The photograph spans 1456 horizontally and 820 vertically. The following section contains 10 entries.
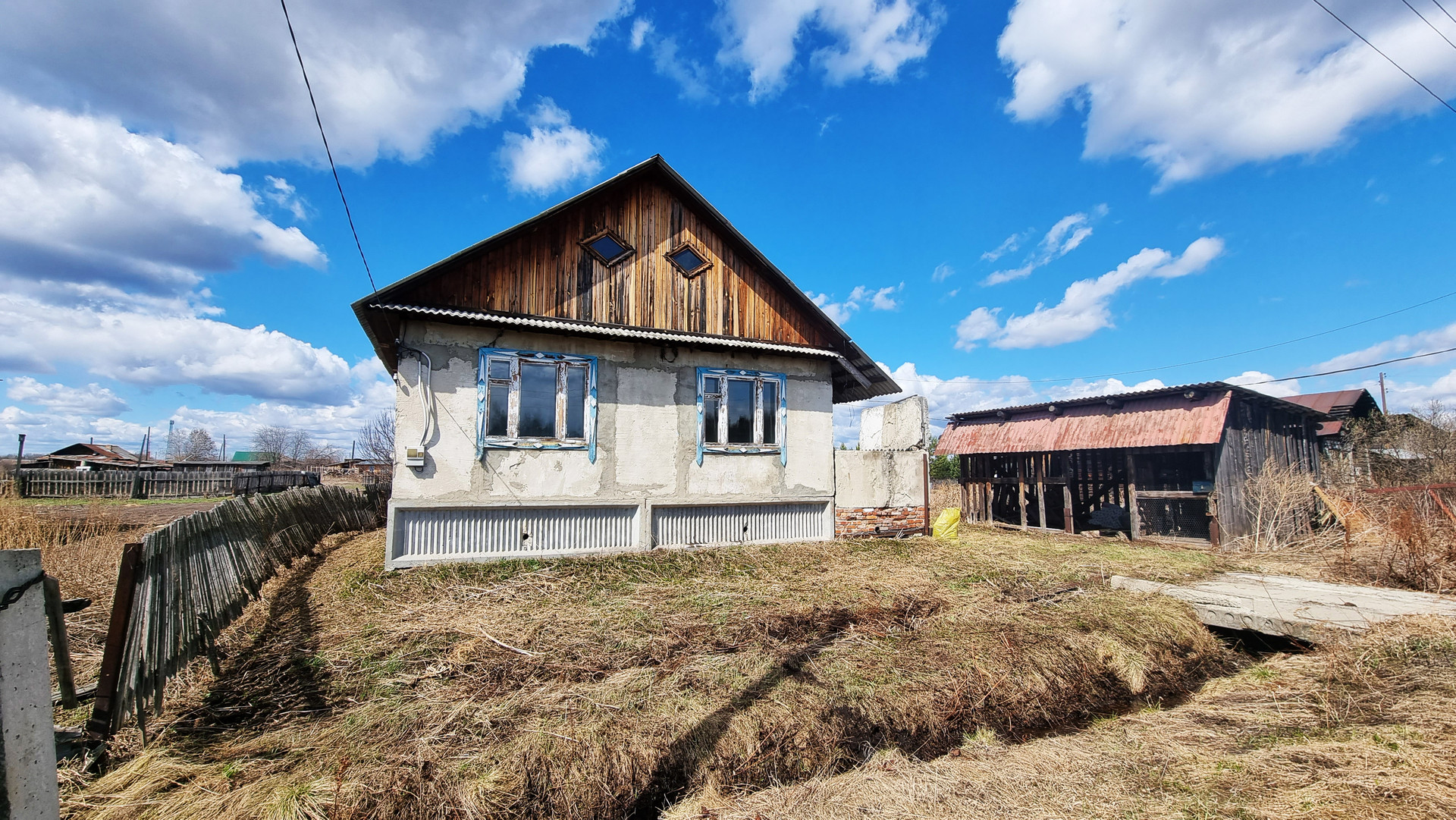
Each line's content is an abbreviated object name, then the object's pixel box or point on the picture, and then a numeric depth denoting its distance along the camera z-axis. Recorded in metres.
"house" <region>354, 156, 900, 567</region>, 8.52
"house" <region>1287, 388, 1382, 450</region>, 20.08
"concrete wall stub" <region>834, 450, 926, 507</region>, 11.48
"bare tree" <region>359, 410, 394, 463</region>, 27.62
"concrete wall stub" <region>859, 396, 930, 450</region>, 12.48
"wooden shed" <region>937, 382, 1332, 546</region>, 14.56
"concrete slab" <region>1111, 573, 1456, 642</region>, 6.76
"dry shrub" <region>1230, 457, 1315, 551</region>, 13.65
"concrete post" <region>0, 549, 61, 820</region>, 2.33
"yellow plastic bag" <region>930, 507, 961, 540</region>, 12.88
